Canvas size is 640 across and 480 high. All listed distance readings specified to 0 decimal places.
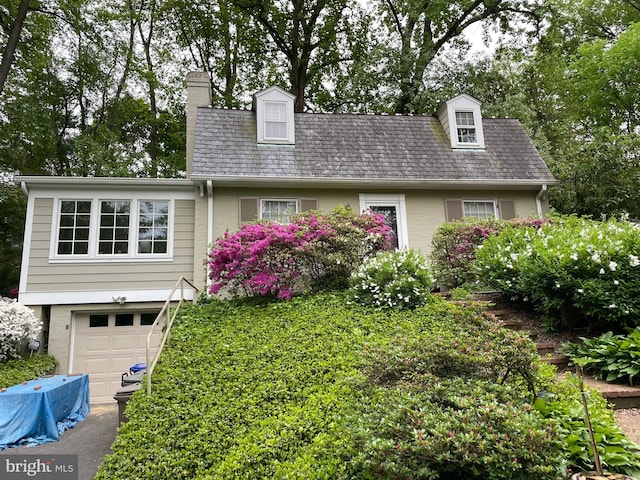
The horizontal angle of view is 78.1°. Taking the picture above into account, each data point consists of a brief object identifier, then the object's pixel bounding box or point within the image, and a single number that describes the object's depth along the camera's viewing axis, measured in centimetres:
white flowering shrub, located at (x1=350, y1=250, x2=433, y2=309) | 623
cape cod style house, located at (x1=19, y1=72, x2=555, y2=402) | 882
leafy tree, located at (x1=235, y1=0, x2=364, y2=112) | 1805
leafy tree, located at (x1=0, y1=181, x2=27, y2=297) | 1451
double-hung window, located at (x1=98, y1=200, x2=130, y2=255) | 908
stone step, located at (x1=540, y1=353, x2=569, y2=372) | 467
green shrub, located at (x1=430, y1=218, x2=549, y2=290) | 793
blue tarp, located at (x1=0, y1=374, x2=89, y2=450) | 586
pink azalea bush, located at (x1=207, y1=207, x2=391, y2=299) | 718
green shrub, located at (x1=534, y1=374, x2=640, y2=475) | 257
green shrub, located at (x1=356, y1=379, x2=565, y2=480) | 226
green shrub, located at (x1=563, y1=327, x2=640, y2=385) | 404
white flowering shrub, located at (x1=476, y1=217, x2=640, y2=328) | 468
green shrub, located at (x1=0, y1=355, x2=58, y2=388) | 720
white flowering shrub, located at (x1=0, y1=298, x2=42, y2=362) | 778
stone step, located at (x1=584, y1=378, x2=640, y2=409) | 373
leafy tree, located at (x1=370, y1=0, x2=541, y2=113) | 1622
